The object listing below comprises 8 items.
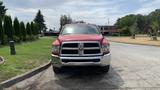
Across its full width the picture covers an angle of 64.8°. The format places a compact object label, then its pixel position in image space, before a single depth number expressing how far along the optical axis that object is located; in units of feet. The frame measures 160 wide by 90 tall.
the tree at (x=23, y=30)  50.61
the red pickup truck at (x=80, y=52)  13.24
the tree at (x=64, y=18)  113.77
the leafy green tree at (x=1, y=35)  38.33
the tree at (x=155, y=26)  103.65
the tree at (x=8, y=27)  42.70
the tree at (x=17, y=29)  46.71
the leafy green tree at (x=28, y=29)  57.17
